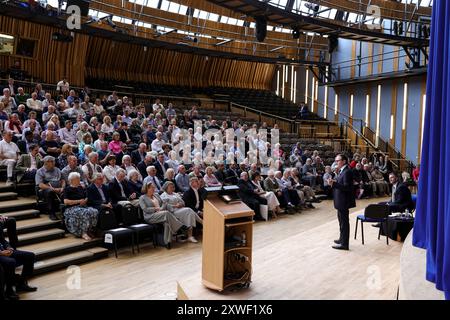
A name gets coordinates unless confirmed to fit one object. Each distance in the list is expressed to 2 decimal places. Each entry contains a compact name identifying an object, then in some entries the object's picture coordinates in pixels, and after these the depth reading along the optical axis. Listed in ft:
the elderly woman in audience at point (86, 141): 25.89
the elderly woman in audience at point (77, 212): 19.62
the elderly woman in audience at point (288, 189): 31.80
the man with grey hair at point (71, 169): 21.52
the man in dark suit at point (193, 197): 23.97
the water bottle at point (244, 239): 13.51
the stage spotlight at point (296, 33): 41.16
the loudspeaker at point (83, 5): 35.12
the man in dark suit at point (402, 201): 24.02
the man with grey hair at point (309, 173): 37.40
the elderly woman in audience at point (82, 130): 27.58
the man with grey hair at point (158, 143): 30.99
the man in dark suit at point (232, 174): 29.27
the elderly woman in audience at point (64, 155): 22.82
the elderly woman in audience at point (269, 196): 29.48
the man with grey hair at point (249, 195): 28.48
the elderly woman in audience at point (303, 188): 33.81
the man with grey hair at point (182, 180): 26.03
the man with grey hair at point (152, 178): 23.91
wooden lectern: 12.76
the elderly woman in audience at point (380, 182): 41.50
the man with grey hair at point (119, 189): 22.15
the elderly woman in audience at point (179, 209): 22.30
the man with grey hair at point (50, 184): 20.42
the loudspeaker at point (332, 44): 56.25
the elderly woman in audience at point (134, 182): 23.41
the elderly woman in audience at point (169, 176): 24.30
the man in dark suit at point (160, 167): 27.01
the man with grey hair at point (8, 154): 22.41
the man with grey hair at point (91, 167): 22.66
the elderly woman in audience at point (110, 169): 23.29
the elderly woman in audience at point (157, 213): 21.21
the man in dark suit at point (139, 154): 28.45
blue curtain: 9.87
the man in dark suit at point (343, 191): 18.56
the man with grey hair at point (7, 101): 27.68
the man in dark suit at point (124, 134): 31.24
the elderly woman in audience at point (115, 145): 27.41
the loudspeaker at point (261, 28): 36.70
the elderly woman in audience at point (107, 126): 30.27
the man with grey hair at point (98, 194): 20.54
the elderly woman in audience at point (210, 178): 28.06
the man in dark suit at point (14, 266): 13.78
